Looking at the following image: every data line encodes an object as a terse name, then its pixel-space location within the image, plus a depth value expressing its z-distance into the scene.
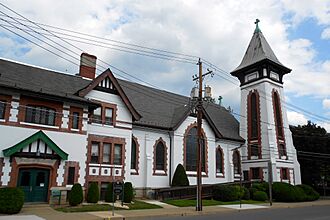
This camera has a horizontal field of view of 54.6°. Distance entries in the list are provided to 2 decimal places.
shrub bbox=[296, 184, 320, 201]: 35.62
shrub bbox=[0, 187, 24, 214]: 17.45
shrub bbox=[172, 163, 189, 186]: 30.60
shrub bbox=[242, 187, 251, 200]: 31.85
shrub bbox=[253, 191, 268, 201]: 32.12
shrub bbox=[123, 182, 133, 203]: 24.33
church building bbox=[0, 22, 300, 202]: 21.56
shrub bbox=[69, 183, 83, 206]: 21.16
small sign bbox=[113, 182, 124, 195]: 18.33
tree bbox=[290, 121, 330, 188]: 44.09
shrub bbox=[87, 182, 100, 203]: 23.09
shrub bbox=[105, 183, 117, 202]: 24.34
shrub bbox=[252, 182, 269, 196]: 33.87
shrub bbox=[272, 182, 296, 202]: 32.50
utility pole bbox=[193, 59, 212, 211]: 21.47
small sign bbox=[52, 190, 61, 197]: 21.65
